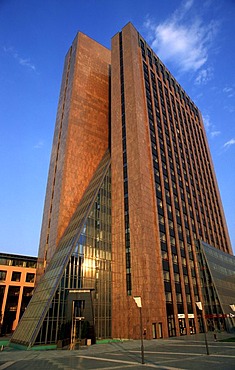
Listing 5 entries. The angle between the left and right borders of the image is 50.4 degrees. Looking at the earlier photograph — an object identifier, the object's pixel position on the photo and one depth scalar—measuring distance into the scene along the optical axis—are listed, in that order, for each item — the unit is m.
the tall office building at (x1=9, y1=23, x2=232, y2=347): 41.47
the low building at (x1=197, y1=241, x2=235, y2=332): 55.72
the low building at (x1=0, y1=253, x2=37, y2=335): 73.09
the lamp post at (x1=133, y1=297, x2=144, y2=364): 21.64
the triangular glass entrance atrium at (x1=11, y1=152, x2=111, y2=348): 35.84
